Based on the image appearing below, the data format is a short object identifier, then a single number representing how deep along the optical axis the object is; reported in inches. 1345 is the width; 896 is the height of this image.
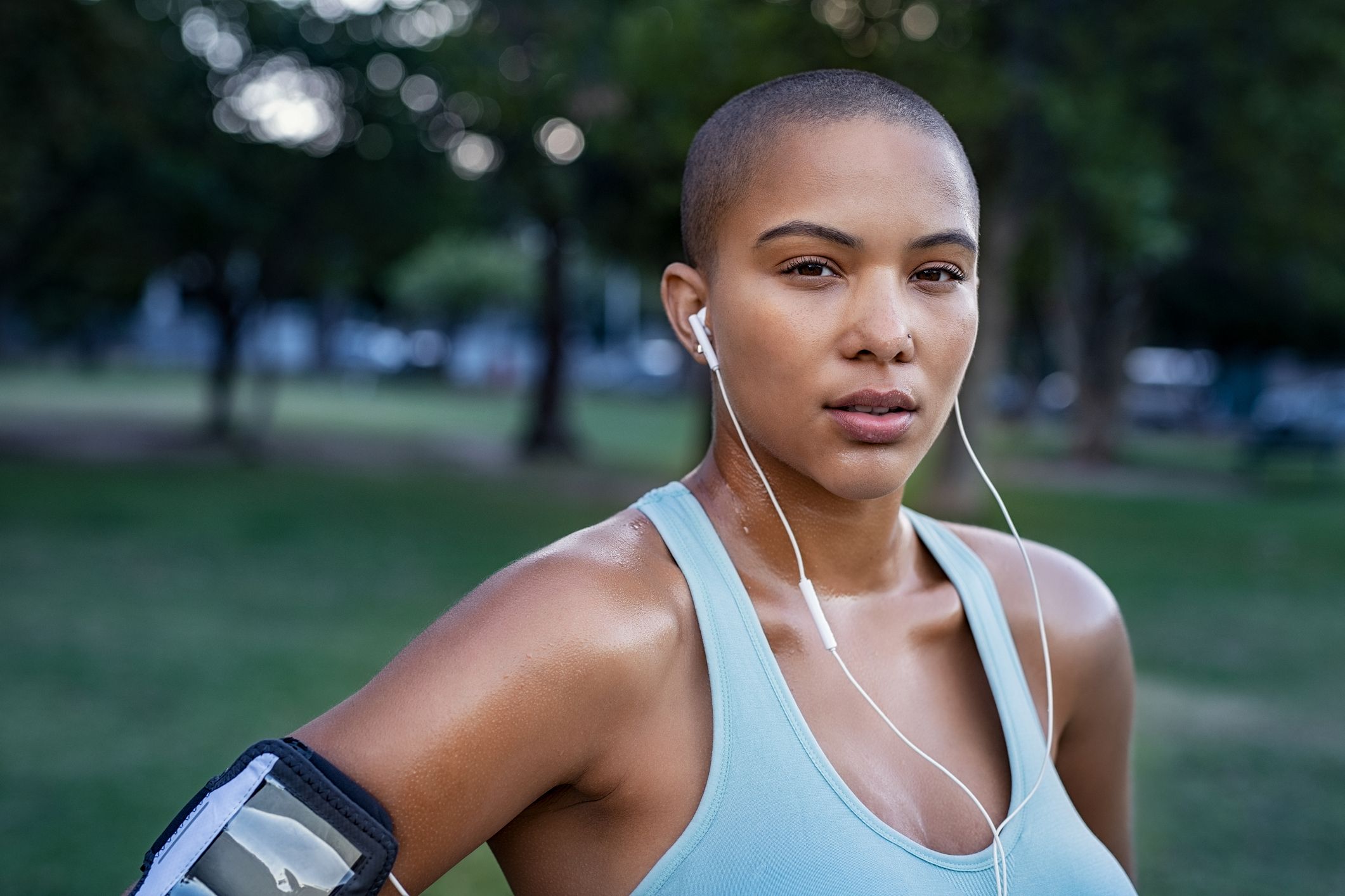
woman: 56.3
